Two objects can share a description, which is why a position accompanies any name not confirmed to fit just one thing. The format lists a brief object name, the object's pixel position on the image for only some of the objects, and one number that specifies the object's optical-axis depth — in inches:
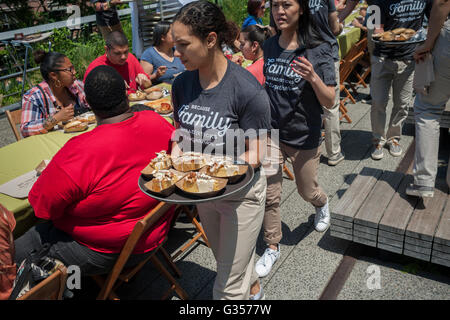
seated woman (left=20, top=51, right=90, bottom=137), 137.2
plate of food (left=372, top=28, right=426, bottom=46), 150.1
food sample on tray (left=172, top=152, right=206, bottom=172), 80.7
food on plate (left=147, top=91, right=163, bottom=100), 169.5
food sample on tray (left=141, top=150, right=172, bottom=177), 80.1
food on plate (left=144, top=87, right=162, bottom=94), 177.1
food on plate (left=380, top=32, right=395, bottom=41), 153.6
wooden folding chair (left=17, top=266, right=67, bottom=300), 66.1
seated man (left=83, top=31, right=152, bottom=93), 171.8
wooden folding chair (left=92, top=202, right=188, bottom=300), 83.9
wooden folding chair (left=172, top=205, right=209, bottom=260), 127.6
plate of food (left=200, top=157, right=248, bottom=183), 75.8
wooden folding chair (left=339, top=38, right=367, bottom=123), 210.2
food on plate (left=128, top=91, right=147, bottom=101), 169.5
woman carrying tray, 78.0
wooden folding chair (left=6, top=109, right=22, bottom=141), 148.5
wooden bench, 106.8
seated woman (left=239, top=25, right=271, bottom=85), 140.1
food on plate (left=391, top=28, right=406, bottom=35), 157.1
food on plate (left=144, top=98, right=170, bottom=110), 157.6
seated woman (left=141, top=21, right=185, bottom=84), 202.2
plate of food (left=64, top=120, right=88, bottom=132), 132.8
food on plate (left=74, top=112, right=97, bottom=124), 141.3
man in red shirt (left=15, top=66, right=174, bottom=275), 82.0
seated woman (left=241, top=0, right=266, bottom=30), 232.5
